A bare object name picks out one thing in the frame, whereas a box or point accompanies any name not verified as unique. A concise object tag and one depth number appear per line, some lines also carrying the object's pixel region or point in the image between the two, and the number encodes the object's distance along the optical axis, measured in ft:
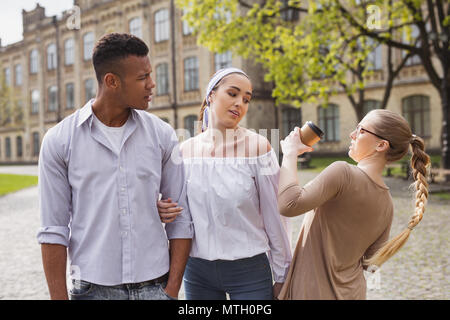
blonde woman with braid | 6.41
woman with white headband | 7.05
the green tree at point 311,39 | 44.96
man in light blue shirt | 6.18
